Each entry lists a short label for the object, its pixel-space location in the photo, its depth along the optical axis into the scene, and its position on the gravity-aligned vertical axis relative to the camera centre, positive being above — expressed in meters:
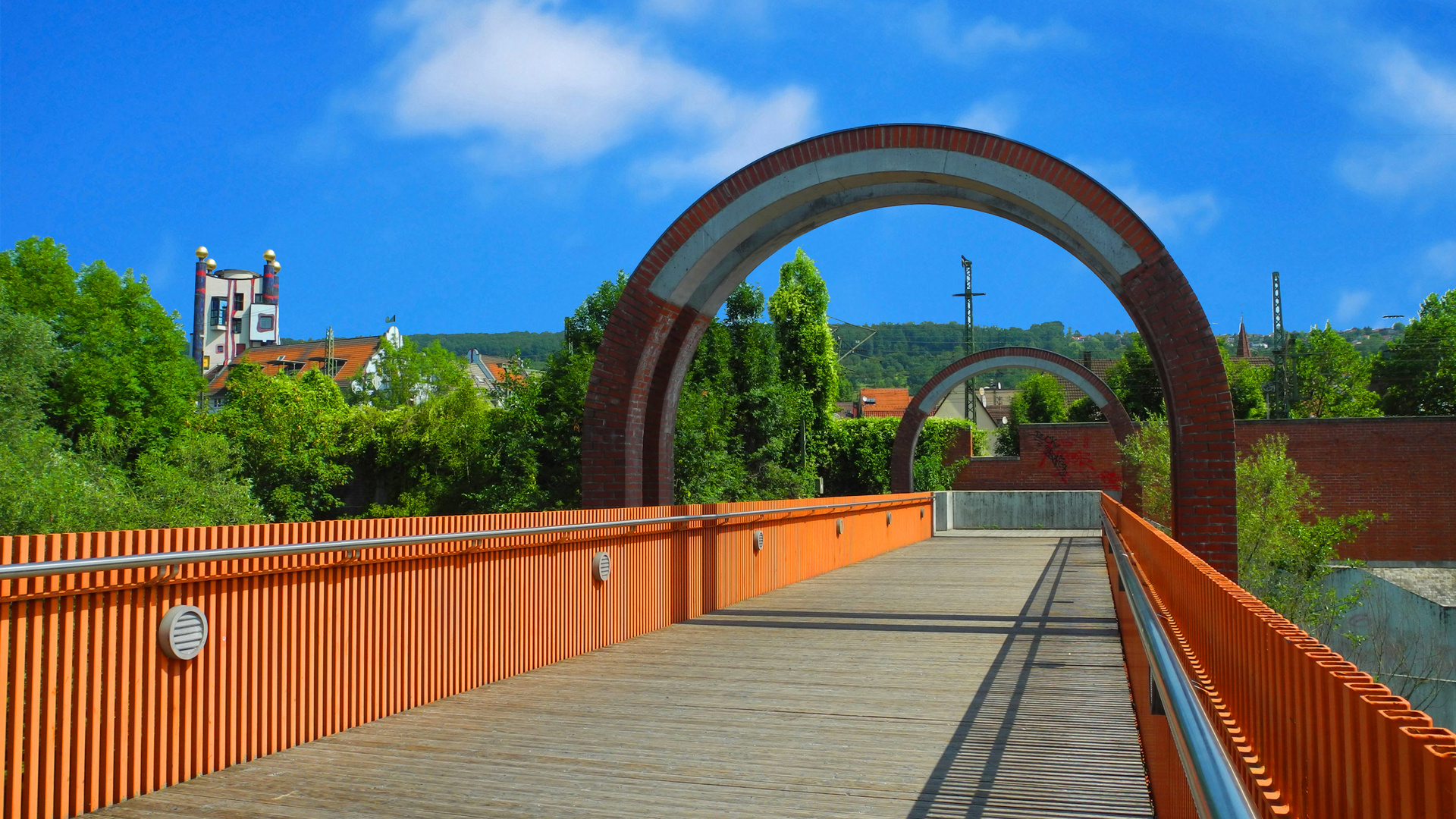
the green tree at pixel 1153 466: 22.62 -0.22
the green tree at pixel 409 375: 65.06 +5.74
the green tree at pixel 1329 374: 54.06 +4.32
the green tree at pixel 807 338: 41.81 +5.04
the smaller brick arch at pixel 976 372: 28.92 +1.94
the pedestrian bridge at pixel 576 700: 2.38 -1.16
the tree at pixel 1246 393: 50.41 +3.14
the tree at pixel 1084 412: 57.64 +2.62
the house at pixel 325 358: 71.56 +7.86
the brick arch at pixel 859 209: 9.20 +1.93
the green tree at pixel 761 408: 32.56 +1.75
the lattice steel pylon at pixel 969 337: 48.87 +5.84
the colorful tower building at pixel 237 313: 75.69 +11.70
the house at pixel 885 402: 94.44 +5.64
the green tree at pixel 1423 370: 49.88 +4.19
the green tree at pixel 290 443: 36.97 +0.81
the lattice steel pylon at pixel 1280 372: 39.94 +3.39
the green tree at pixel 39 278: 43.59 +8.23
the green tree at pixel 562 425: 25.12 +0.93
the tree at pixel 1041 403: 74.38 +4.07
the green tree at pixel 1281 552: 20.14 -2.01
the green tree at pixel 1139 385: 52.84 +3.80
